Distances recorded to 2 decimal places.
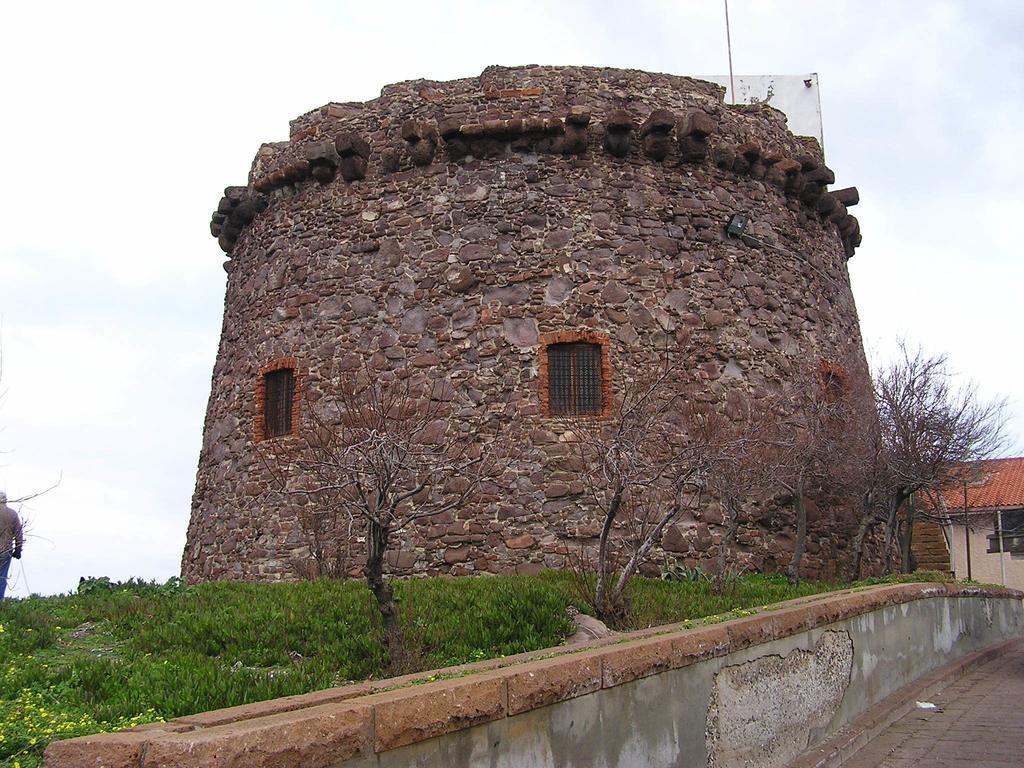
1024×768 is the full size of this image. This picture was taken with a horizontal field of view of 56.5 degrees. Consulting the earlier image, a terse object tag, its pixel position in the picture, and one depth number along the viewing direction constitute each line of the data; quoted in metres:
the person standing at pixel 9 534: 9.30
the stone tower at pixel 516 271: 12.39
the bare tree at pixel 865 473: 12.80
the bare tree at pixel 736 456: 9.95
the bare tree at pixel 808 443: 11.91
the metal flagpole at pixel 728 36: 19.20
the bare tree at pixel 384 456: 6.25
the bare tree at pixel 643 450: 10.28
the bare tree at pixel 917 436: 13.09
